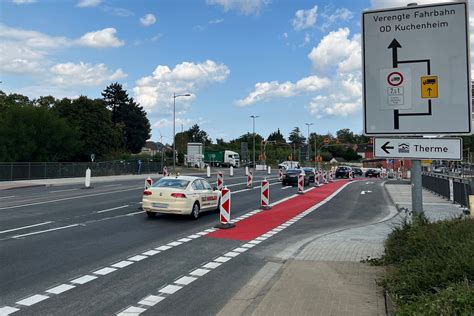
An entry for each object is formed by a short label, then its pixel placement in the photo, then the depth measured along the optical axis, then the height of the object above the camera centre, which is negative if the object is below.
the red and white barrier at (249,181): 31.28 -1.34
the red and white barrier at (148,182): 19.62 -0.86
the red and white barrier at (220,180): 23.83 -0.96
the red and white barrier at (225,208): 13.38 -1.36
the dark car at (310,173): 38.72 -1.05
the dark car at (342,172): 59.50 -1.54
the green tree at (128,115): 100.12 +10.45
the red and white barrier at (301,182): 27.16 -1.30
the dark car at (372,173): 71.56 -2.08
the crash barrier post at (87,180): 28.12 -1.03
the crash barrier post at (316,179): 36.64 -1.54
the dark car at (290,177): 34.97 -1.24
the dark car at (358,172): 77.62 -2.04
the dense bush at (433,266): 4.14 -1.21
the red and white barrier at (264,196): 18.56 -1.41
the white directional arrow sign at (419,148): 6.80 +0.17
